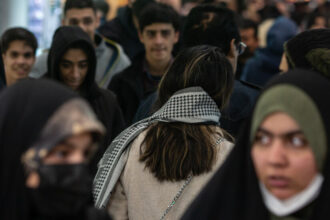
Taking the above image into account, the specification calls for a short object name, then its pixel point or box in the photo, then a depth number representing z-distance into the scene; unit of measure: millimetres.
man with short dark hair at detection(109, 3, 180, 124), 11580
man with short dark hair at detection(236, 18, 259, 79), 15906
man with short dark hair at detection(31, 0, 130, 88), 13089
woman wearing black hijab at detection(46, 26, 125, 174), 10443
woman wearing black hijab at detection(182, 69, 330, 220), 4716
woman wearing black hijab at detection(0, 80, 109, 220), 4396
